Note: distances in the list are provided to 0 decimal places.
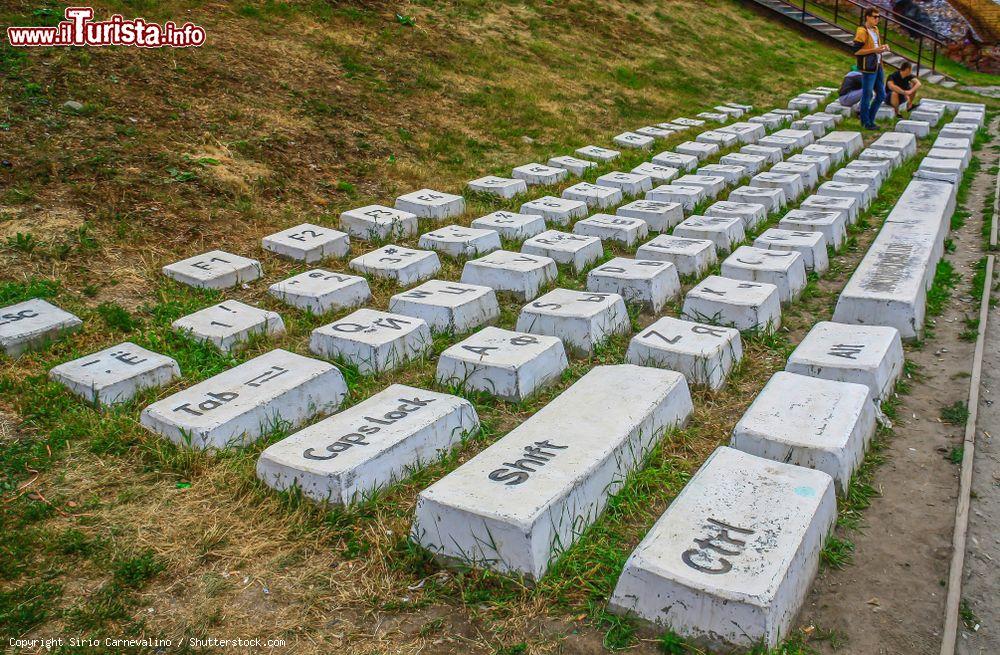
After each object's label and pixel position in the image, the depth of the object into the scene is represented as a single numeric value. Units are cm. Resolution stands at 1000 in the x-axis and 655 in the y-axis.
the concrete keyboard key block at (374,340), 413
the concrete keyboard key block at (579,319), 436
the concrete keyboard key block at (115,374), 376
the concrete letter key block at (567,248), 552
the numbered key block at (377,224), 620
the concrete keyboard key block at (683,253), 538
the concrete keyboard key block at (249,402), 340
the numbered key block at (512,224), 615
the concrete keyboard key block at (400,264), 532
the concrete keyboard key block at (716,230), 585
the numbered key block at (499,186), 731
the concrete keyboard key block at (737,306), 450
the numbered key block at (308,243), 566
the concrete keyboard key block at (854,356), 376
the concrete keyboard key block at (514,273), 507
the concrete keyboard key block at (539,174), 772
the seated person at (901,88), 1133
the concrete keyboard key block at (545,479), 268
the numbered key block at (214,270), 514
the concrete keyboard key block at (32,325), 420
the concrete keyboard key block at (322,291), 487
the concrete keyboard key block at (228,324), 436
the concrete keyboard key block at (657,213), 641
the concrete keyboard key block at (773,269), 496
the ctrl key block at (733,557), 238
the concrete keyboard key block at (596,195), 700
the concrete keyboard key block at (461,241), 578
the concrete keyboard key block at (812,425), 312
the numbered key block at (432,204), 662
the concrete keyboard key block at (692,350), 395
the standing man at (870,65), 1011
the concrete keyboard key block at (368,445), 303
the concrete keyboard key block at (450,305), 457
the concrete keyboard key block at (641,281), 487
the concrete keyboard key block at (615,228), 604
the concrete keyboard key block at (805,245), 547
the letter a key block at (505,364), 384
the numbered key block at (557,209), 651
